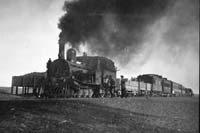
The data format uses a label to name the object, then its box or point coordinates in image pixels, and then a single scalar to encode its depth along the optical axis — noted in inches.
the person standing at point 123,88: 679.1
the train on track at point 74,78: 526.0
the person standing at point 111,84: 641.6
